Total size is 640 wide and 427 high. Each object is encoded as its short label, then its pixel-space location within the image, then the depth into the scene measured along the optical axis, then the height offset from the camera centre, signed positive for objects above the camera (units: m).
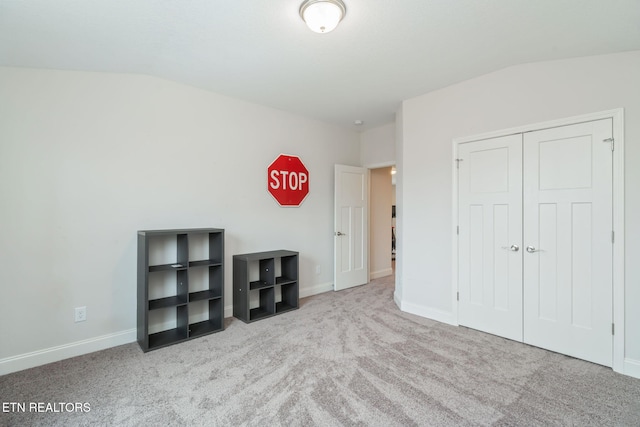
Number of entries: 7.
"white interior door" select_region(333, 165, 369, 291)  4.53 -0.22
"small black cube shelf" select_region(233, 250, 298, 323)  3.34 -0.87
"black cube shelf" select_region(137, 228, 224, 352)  2.70 -0.75
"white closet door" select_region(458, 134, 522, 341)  2.82 -0.22
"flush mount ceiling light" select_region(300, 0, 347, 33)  1.84 +1.31
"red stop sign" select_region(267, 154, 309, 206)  3.90 +0.47
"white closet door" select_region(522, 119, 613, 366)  2.36 -0.23
